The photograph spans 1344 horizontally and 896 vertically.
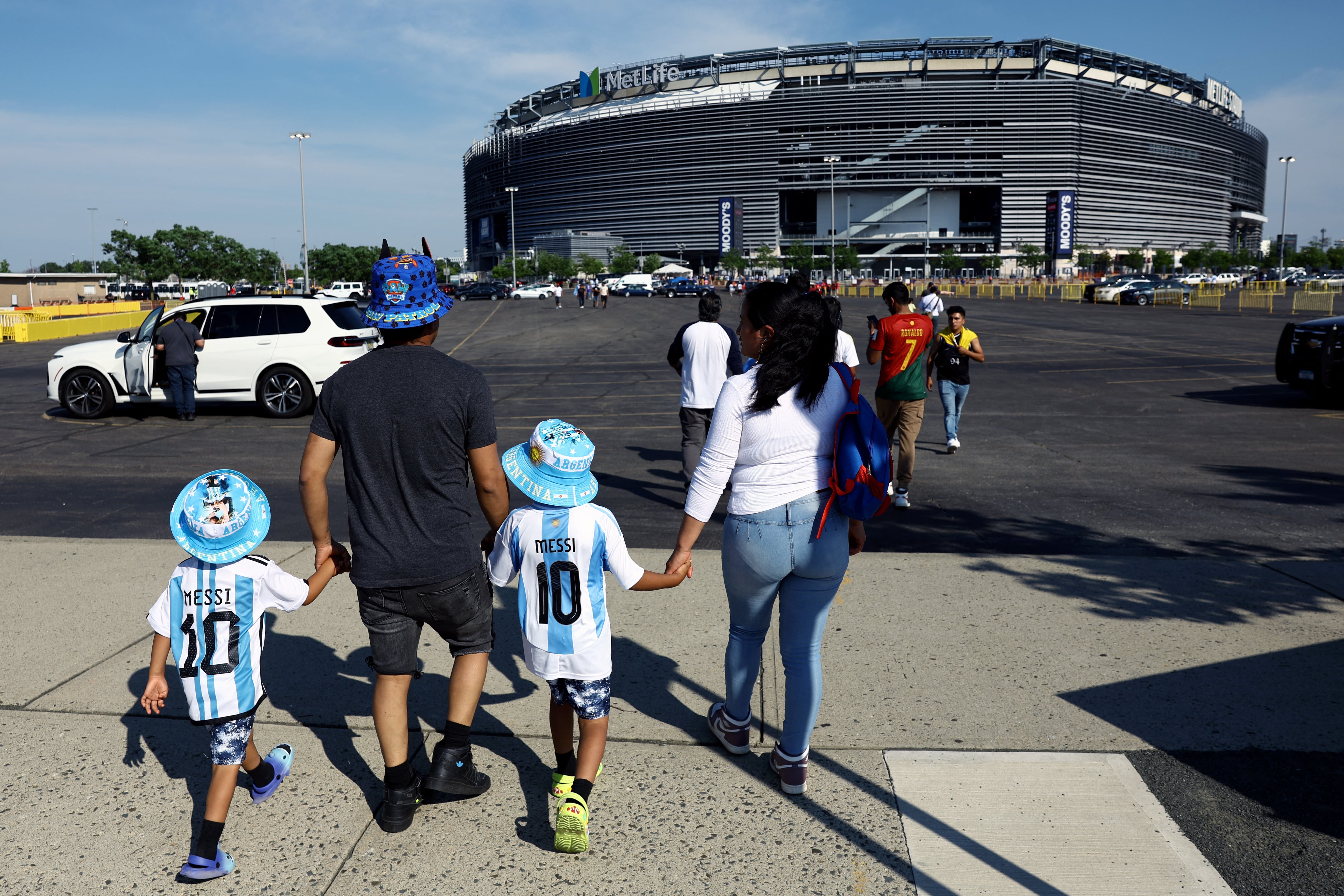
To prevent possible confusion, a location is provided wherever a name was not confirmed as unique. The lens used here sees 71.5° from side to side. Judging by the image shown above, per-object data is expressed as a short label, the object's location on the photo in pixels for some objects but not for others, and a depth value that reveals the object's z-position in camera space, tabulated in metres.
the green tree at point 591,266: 120.44
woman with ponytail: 3.17
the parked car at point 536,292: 70.38
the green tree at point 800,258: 115.31
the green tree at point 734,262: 120.94
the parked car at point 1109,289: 51.56
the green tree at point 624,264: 125.00
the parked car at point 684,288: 69.94
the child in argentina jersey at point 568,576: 2.99
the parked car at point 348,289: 61.38
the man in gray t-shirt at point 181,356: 12.80
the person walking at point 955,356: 9.53
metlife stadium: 127.06
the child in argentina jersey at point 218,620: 2.88
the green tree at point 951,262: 121.38
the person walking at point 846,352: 6.79
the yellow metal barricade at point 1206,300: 48.09
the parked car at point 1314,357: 13.42
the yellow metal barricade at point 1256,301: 46.16
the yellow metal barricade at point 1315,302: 43.34
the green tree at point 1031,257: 123.19
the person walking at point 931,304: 11.91
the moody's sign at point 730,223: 128.50
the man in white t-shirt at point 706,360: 7.23
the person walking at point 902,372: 7.60
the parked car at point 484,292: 70.44
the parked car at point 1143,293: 50.56
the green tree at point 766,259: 128.00
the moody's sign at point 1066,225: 120.69
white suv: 13.40
